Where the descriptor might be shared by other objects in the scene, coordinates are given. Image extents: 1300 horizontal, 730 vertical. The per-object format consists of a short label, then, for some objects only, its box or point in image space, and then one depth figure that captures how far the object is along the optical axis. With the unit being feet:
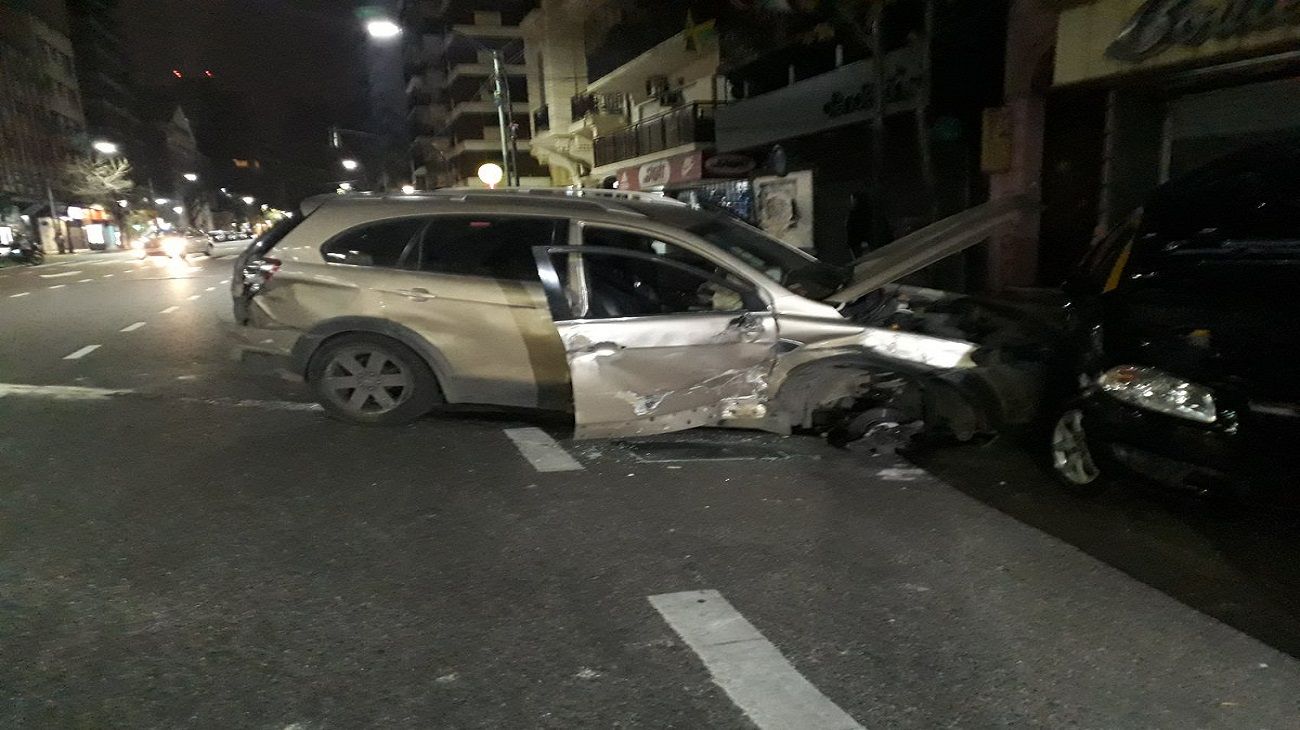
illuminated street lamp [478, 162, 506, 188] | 66.92
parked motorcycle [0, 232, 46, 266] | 118.83
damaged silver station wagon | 17.81
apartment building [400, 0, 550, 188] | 176.14
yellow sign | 28.73
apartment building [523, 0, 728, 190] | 81.71
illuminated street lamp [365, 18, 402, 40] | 62.80
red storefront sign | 79.25
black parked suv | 12.94
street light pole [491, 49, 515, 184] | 70.10
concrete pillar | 41.42
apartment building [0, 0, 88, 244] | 172.65
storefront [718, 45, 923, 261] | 51.88
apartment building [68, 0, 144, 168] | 240.32
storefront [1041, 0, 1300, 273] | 30.14
